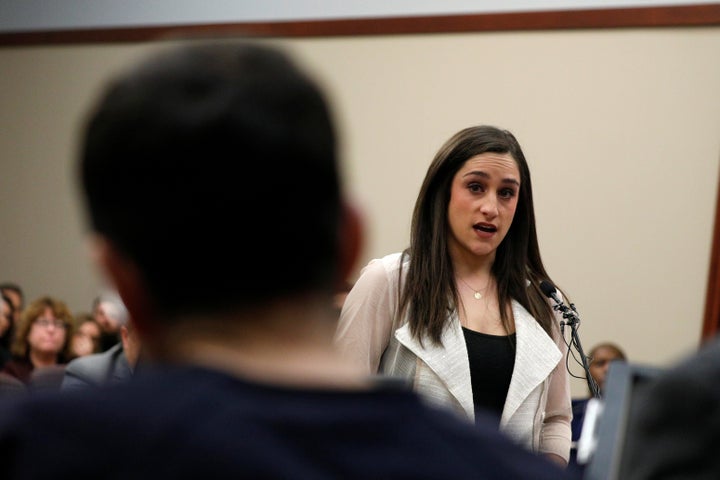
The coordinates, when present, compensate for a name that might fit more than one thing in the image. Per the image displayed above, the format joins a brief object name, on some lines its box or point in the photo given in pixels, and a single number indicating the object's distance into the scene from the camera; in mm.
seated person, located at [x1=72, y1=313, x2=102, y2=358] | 10680
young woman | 4816
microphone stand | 5023
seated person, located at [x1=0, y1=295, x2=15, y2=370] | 11734
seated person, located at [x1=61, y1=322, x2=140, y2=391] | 5770
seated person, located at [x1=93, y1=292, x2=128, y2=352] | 11383
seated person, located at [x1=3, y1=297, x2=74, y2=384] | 10375
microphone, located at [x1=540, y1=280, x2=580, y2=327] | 5164
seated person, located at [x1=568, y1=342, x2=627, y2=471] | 10195
